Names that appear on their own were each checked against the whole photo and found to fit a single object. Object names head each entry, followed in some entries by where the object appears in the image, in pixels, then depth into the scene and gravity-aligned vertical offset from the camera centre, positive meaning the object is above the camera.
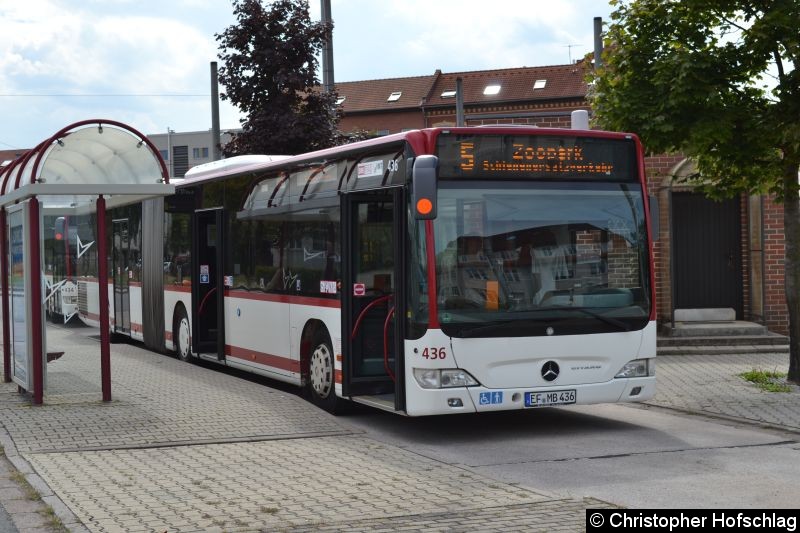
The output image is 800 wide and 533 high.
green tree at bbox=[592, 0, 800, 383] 13.35 +1.95
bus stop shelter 12.57 +1.00
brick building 19.73 +0.08
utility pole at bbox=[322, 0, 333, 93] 23.33 +4.17
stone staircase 18.69 -1.31
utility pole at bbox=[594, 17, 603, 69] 18.18 +3.52
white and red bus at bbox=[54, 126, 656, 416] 10.39 -0.07
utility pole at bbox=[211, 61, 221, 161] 27.38 +3.80
